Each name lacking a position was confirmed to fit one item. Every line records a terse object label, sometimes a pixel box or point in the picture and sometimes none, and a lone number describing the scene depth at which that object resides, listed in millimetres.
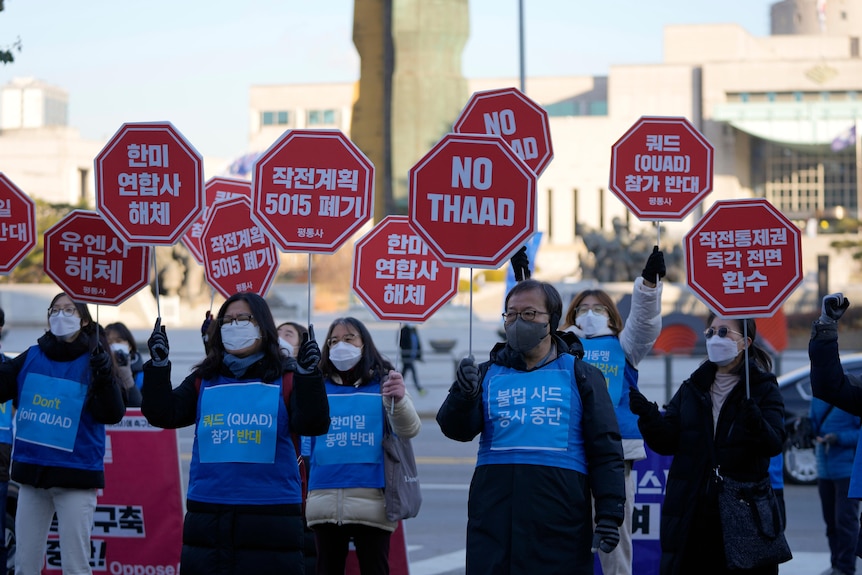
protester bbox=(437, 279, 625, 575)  10250
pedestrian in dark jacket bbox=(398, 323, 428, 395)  47156
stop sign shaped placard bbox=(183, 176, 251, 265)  18625
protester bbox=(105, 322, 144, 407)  19031
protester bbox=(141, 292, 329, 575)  10984
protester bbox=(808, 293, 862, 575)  11375
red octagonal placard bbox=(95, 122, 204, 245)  14273
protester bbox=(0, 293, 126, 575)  13422
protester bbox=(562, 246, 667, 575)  14633
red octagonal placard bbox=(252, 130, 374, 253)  14094
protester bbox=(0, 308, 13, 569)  14789
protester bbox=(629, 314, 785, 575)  11398
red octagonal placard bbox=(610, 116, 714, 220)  16328
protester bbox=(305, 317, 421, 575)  13344
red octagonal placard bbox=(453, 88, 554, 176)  15656
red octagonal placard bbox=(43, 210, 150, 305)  14937
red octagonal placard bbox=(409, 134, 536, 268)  12289
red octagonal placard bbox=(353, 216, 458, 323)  16375
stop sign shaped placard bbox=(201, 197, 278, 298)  16562
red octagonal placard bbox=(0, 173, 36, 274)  15734
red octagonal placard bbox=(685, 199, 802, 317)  13422
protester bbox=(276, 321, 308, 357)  16187
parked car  27125
